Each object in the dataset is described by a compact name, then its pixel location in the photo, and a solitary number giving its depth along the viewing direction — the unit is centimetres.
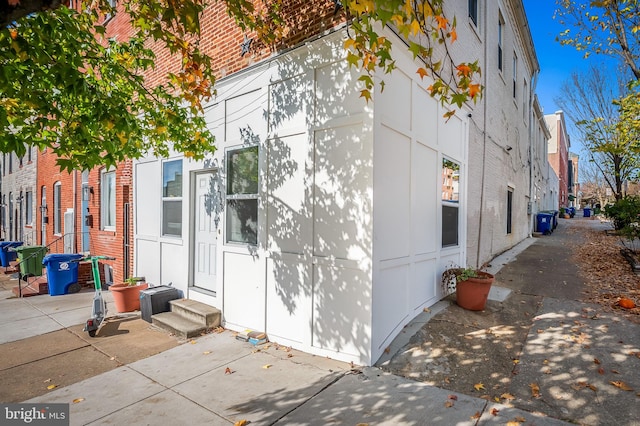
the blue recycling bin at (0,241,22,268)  1256
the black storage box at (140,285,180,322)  597
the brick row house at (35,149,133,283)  830
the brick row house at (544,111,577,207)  3453
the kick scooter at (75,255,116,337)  520
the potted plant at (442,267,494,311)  528
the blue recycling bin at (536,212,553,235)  1684
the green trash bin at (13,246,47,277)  910
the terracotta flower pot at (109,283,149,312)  657
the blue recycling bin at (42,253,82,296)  796
